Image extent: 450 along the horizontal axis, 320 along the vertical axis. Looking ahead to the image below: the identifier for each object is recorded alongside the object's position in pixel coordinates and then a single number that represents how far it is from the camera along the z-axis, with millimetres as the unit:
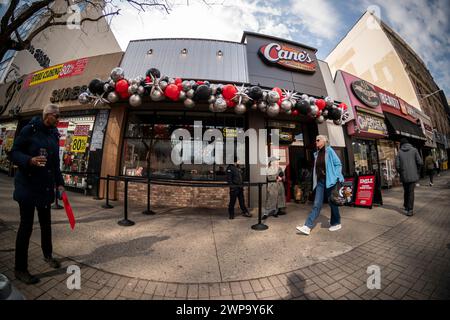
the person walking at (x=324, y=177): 3840
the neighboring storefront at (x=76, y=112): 7414
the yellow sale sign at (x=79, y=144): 7839
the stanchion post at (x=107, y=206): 5641
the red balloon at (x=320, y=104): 6391
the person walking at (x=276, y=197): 5324
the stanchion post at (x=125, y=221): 4168
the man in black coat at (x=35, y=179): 2188
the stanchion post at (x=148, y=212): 5176
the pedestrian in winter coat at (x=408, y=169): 5105
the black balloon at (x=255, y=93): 5434
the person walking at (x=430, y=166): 11058
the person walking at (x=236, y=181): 5355
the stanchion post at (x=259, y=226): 4223
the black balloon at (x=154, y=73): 5621
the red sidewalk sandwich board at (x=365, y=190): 6012
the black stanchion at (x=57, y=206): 5281
